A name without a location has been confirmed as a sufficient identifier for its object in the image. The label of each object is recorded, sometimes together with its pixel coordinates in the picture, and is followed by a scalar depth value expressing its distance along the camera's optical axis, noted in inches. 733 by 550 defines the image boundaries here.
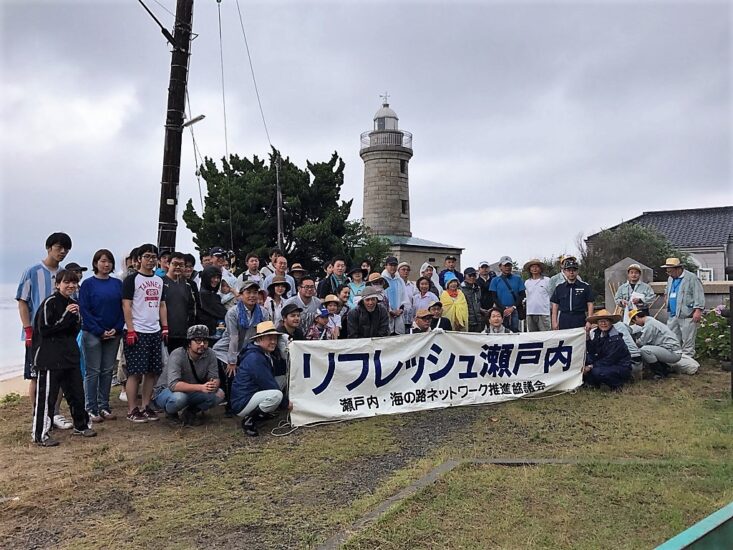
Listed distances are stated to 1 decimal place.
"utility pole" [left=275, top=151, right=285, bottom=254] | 923.4
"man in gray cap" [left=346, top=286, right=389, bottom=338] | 258.7
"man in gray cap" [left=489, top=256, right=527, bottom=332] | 336.5
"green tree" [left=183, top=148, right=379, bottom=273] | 959.0
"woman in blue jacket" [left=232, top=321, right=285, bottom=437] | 215.9
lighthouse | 1519.4
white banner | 232.4
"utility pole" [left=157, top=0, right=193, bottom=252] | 307.6
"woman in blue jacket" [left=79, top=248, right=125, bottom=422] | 223.6
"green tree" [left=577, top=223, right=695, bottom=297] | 881.8
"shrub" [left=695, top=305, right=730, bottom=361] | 367.0
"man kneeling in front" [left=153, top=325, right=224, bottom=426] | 217.6
